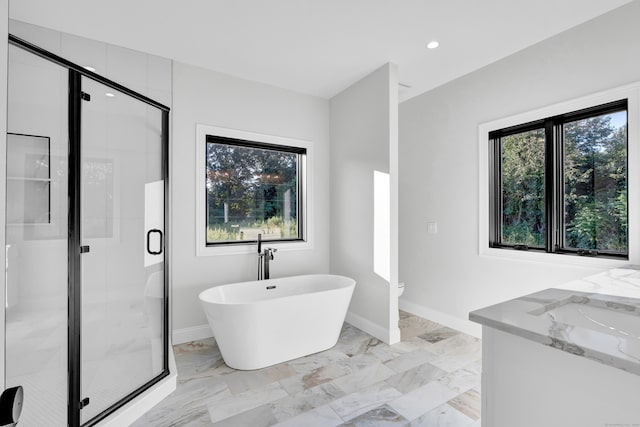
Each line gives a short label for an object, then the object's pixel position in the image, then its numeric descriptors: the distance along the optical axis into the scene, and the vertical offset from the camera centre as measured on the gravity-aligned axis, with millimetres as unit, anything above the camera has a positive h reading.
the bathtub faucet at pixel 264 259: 3186 -451
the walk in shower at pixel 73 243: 1501 -151
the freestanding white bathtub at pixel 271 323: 2301 -859
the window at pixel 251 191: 3197 +277
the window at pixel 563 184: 2232 +258
